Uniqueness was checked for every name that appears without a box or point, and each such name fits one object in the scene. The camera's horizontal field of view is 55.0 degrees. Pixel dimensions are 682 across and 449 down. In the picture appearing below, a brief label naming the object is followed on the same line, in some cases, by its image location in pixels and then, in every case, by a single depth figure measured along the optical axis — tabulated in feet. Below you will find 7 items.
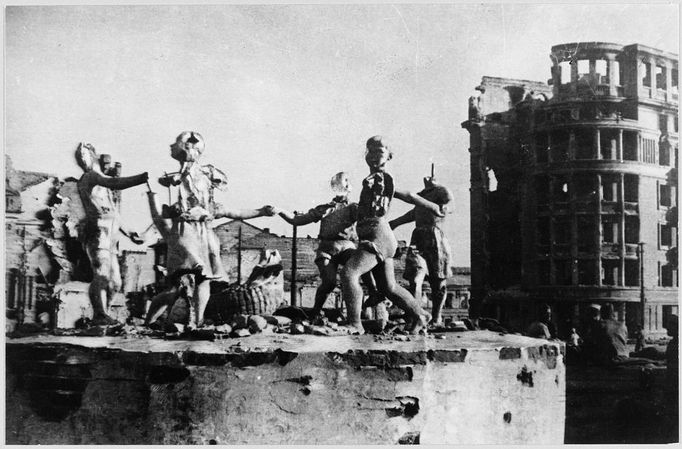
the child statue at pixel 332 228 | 23.20
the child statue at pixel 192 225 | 20.88
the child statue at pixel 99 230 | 22.31
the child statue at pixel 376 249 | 20.83
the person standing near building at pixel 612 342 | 50.48
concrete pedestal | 17.20
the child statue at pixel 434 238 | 24.70
